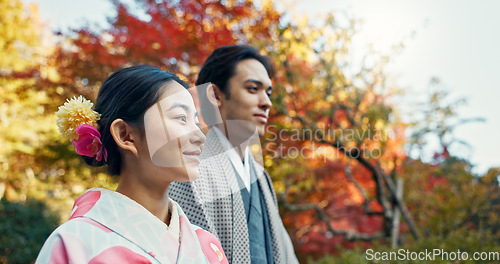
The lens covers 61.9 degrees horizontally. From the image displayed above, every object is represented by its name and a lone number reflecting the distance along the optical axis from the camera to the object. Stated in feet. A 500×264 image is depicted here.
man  6.73
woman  4.42
